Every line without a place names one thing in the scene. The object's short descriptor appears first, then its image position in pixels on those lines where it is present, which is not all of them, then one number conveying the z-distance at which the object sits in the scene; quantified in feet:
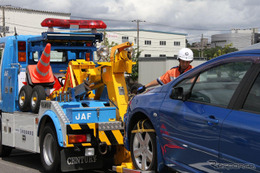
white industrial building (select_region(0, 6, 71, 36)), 231.50
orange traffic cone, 30.81
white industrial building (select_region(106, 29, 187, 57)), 290.35
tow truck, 25.07
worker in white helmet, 23.63
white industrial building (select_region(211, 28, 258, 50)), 343.73
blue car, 13.84
